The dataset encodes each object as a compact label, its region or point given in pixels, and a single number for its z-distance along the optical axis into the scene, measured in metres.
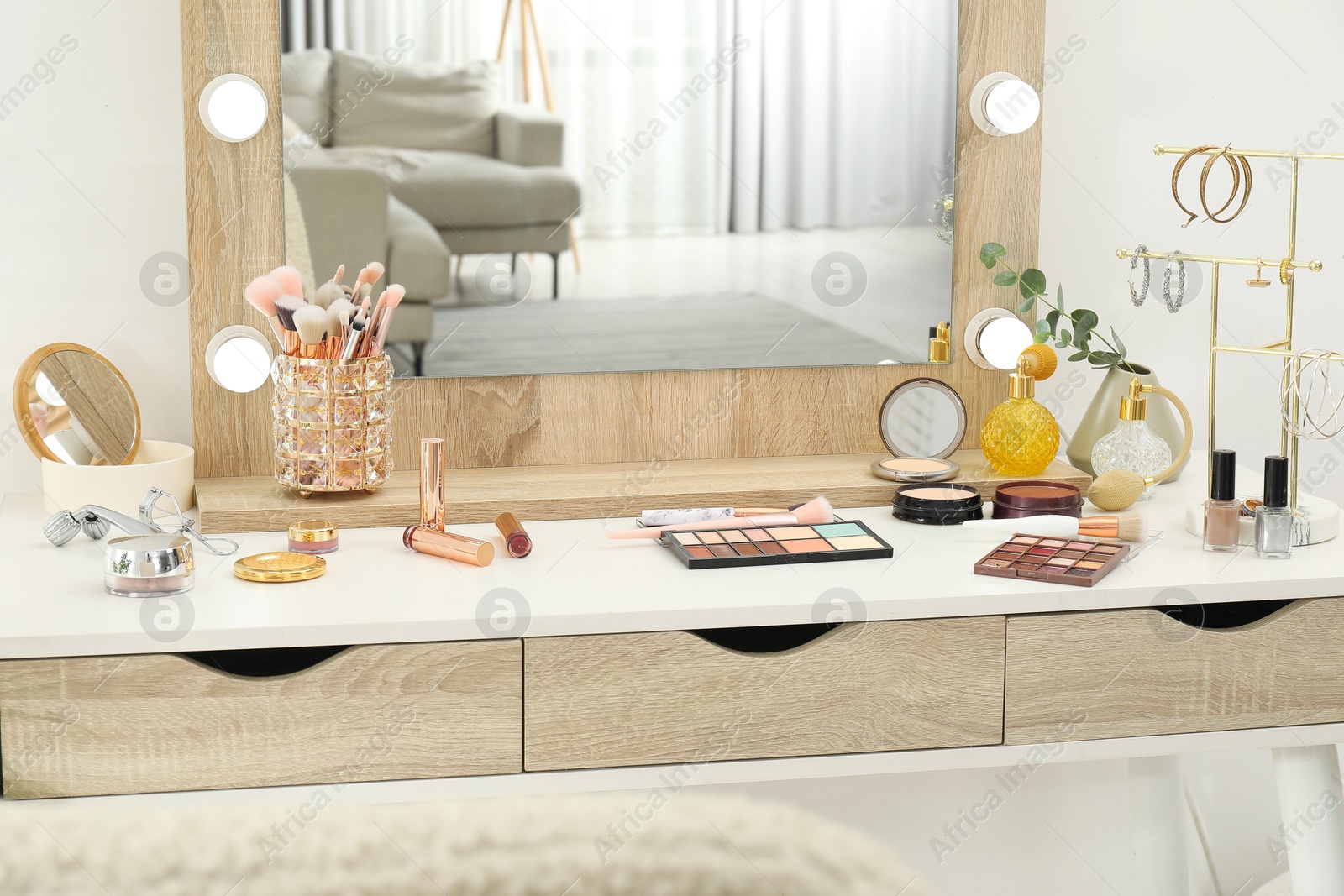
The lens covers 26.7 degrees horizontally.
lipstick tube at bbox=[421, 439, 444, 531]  2.20
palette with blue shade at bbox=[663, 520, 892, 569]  2.16
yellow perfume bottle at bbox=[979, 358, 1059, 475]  2.36
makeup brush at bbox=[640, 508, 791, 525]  2.25
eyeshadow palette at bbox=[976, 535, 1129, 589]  2.13
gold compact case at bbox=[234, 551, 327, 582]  2.11
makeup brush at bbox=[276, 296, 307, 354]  2.23
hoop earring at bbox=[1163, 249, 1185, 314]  2.25
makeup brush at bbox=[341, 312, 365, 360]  2.22
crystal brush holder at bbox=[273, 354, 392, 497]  2.23
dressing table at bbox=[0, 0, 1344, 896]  2.03
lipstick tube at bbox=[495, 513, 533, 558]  2.17
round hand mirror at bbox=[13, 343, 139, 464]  2.30
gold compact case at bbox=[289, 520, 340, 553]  2.18
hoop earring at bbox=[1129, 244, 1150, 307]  2.24
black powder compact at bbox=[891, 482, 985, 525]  2.27
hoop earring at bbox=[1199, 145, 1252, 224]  2.21
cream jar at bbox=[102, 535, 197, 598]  2.08
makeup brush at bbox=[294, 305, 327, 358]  2.22
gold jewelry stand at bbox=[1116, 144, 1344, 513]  2.23
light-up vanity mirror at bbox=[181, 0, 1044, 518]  2.32
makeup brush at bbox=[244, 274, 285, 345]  2.23
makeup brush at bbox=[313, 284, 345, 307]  2.26
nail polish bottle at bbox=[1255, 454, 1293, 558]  2.19
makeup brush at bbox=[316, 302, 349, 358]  2.23
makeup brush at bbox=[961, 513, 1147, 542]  2.23
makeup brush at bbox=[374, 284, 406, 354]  2.24
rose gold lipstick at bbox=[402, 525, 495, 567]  2.16
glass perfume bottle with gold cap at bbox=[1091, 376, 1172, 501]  2.35
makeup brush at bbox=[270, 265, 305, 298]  2.24
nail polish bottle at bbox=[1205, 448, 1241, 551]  2.20
